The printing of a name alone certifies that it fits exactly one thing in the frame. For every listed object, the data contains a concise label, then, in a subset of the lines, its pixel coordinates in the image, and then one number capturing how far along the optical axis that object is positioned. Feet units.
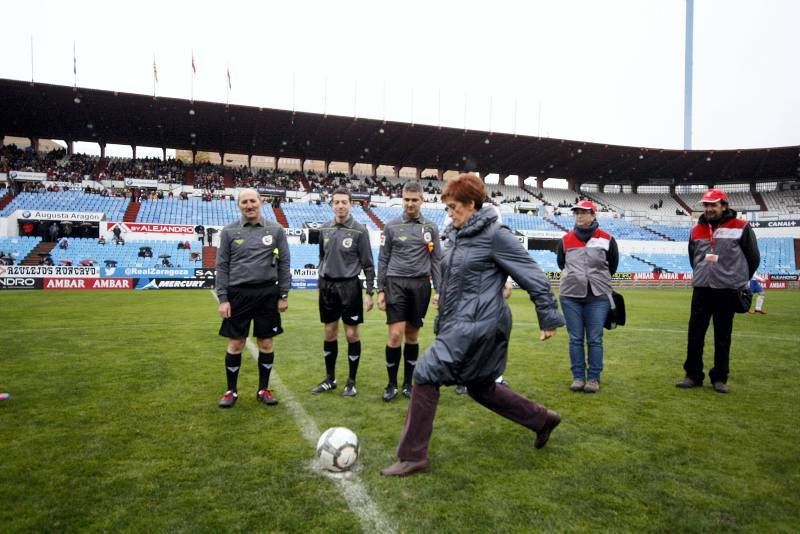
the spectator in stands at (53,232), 92.55
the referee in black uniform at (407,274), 17.31
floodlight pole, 276.62
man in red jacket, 18.72
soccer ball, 11.17
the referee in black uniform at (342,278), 17.90
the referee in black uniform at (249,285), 16.21
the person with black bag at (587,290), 18.93
